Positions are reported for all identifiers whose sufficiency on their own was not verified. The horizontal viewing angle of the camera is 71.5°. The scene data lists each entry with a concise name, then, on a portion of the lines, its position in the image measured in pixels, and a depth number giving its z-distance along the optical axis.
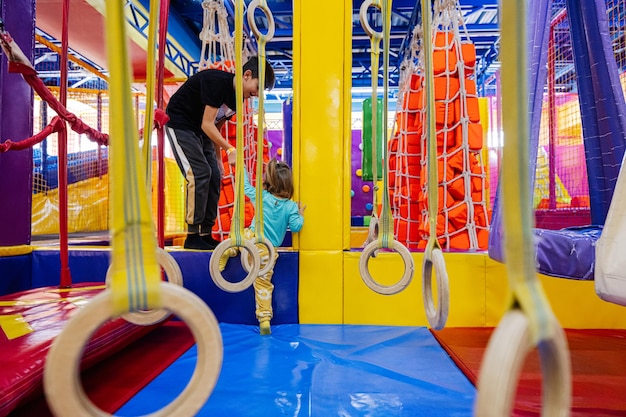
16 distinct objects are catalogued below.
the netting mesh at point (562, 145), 2.81
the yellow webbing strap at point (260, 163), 1.29
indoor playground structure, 0.43
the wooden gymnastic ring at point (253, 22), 1.44
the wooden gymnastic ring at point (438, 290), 0.73
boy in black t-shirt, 2.29
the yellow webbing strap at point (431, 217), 0.75
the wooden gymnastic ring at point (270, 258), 1.32
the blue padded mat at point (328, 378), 1.26
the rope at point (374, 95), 1.36
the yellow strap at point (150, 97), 0.71
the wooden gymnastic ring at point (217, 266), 1.13
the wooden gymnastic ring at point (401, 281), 1.04
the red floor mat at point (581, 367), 1.23
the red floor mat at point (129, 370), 1.24
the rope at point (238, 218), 1.13
